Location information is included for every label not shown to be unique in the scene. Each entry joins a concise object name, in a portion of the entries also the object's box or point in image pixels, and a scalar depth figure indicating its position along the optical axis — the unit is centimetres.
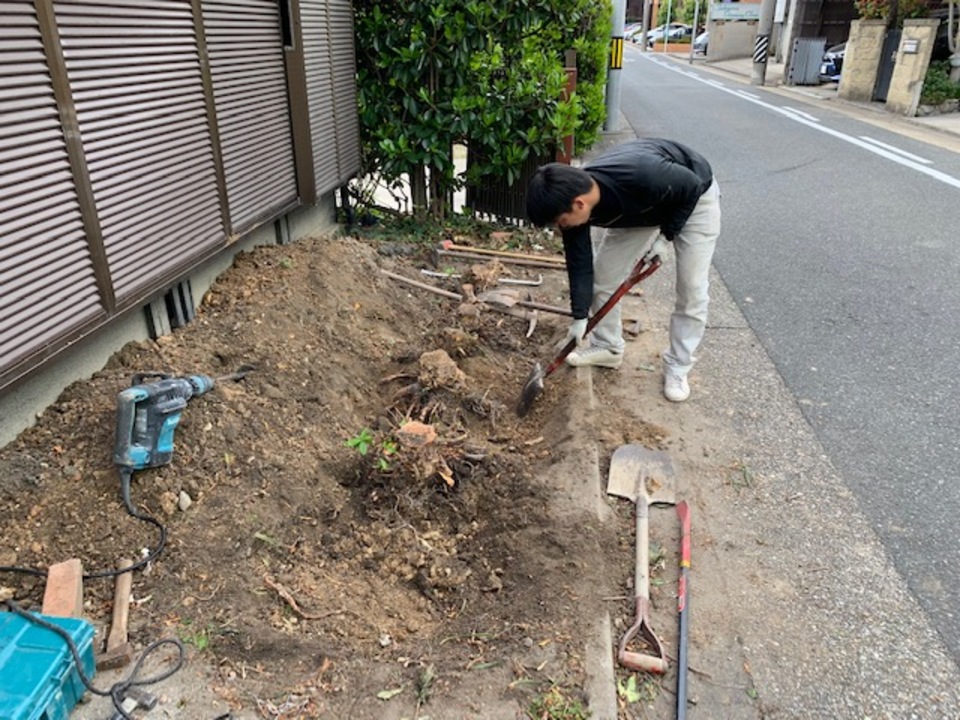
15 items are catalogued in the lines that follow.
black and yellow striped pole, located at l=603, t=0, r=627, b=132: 1168
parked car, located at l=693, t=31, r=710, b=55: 4128
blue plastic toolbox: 187
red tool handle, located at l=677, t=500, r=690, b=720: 228
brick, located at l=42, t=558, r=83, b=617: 232
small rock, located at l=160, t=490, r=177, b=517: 275
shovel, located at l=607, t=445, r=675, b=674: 244
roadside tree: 616
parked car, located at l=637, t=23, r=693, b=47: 5200
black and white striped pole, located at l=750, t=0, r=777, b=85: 2350
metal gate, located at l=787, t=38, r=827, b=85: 2259
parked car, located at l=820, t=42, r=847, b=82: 2288
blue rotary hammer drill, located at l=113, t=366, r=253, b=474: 268
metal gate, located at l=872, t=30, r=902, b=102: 1711
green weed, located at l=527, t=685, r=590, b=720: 216
